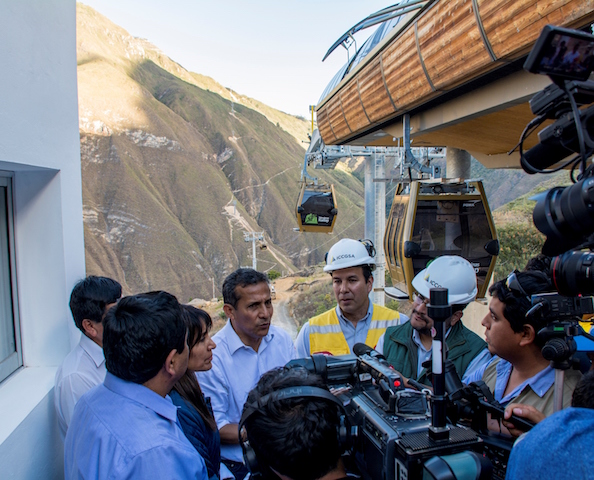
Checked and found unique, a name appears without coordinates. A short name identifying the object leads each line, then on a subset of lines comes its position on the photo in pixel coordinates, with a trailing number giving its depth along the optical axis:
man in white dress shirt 2.34
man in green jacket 2.66
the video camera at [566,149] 1.23
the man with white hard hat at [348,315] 3.30
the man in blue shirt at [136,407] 1.44
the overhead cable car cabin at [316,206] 10.45
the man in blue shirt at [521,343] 1.96
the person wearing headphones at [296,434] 1.25
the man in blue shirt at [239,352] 2.50
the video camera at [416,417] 1.18
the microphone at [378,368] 1.46
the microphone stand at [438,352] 1.26
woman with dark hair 1.95
